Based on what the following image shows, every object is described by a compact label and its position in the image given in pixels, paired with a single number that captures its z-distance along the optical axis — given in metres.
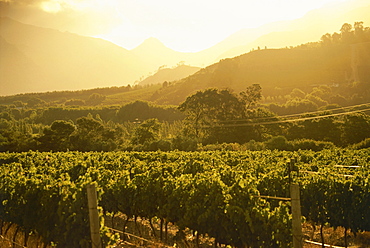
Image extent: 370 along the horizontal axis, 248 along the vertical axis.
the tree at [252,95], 64.82
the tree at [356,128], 49.56
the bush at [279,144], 46.53
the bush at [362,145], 43.78
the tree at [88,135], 54.50
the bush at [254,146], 47.27
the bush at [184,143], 49.94
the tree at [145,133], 57.91
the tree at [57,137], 52.66
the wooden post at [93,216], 7.10
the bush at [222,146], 48.06
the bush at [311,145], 45.64
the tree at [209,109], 59.69
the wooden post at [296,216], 6.88
